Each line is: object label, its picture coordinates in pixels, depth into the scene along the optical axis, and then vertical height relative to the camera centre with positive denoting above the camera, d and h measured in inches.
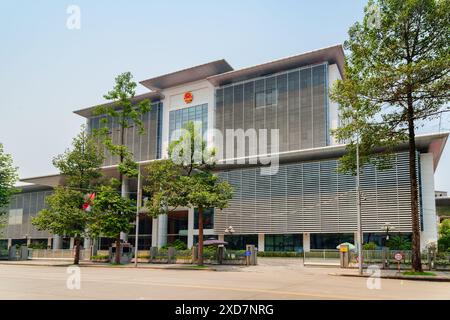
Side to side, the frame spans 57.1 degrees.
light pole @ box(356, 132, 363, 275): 1020.8 -25.9
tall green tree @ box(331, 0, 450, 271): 949.8 +335.2
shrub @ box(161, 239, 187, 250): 1826.4 -127.2
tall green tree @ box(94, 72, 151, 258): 1541.6 +404.8
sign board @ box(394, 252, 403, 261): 1083.5 -96.7
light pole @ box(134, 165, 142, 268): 1468.0 +38.1
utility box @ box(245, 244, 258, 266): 1438.2 -128.9
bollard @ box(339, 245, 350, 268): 1283.2 -118.4
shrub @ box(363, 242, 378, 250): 1599.4 -105.5
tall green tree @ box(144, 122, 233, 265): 1288.1 +121.9
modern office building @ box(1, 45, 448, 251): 1744.6 +257.9
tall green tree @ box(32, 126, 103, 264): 1521.9 +95.2
